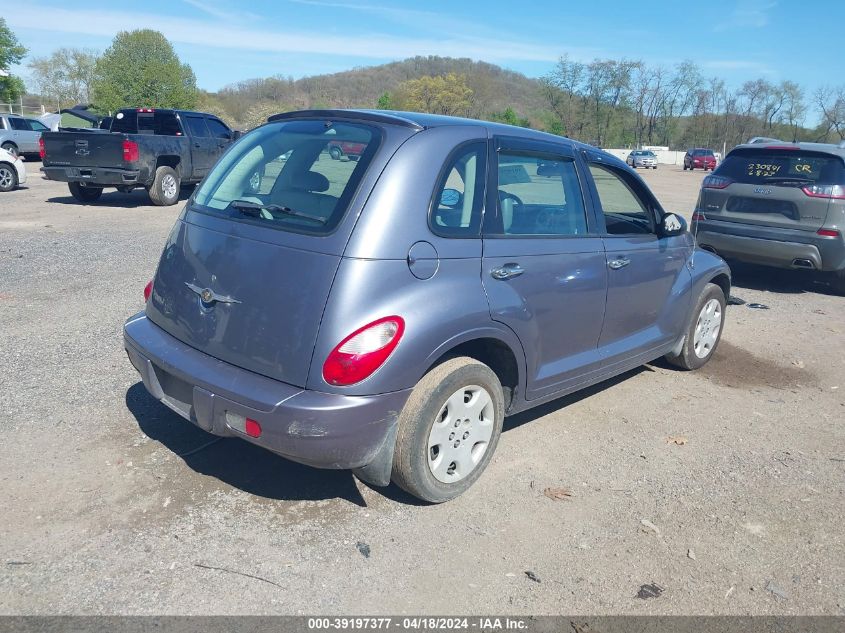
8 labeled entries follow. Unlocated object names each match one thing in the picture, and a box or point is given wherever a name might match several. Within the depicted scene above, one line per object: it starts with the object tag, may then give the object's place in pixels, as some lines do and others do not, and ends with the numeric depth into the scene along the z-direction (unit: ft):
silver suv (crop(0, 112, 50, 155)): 82.84
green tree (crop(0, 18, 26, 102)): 180.65
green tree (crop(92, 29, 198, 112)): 208.95
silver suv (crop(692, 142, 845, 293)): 27.61
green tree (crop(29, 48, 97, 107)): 309.22
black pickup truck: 44.85
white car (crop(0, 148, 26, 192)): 54.85
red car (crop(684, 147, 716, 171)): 177.47
